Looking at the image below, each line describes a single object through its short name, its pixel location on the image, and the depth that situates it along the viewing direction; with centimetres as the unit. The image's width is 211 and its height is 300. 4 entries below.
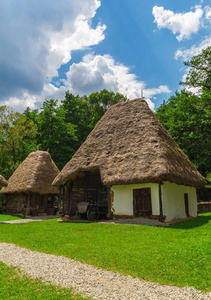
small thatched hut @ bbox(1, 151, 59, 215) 2233
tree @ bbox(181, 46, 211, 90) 2714
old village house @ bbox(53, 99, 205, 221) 1399
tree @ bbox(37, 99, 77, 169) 3425
